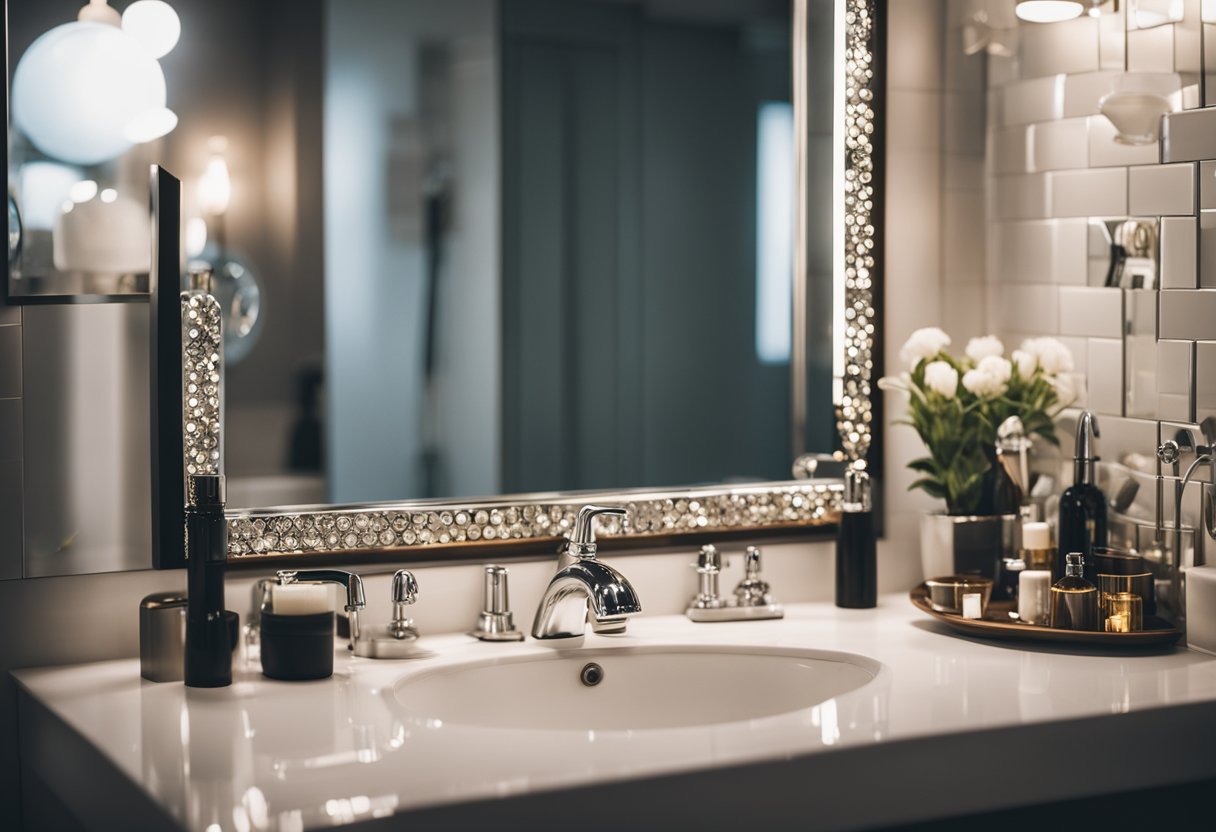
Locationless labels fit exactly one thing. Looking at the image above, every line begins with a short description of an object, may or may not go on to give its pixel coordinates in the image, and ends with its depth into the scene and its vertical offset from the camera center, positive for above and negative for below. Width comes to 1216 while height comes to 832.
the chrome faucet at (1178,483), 1.57 -0.12
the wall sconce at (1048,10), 1.73 +0.49
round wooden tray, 1.50 -0.28
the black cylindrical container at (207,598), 1.33 -0.21
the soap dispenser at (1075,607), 1.52 -0.26
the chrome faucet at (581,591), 1.44 -0.22
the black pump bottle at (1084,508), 1.62 -0.15
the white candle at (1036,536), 1.66 -0.19
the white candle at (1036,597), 1.57 -0.25
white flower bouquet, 1.71 -0.02
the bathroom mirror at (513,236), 1.48 +0.18
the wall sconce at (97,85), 1.41 +0.33
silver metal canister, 1.37 -0.26
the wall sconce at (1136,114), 1.63 +0.33
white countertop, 1.06 -0.31
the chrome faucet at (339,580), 1.40 -0.20
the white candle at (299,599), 1.36 -0.22
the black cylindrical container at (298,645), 1.36 -0.26
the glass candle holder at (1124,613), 1.52 -0.26
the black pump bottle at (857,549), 1.71 -0.21
